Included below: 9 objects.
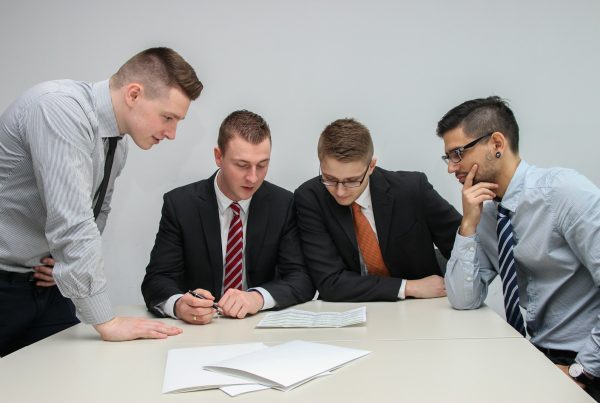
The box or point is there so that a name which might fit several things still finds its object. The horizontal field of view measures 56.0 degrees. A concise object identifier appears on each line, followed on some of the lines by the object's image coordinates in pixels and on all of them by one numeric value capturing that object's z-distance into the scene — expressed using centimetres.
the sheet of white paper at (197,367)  125
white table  120
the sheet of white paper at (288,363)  127
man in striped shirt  159
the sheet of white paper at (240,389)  122
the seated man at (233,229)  230
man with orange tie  234
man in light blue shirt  176
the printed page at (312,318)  181
